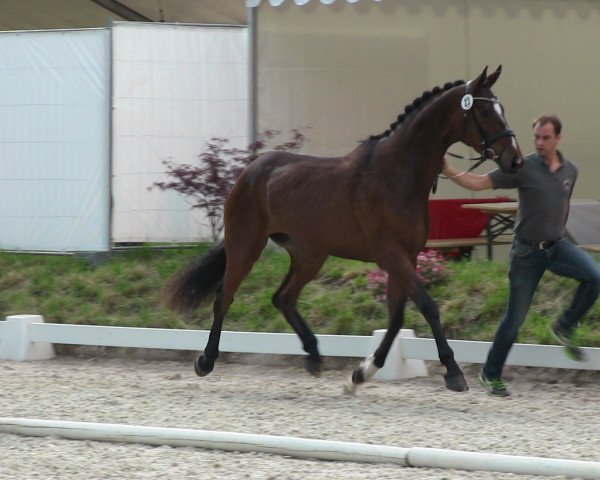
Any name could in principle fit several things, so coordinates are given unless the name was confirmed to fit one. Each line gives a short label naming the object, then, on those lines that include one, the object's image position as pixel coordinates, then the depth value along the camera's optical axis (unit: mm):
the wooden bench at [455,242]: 18225
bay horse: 12154
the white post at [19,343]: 16368
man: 12046
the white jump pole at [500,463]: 8686
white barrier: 13489
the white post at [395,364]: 14295
